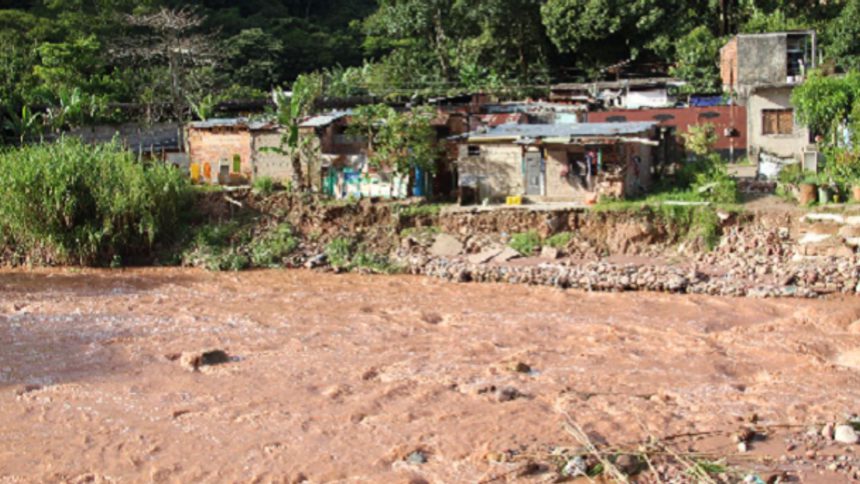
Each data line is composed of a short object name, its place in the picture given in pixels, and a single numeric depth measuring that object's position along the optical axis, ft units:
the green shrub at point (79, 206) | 80.69
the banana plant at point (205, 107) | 103.24
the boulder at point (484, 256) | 77.36
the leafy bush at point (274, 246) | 81.61
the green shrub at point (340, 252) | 80.07
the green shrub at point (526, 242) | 78.33
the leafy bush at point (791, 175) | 80.48
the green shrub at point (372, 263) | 78.69
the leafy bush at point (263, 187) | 87.92
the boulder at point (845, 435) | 41.14
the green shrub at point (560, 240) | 78.28
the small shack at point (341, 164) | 87.20
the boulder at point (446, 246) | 79.92
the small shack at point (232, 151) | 92.43
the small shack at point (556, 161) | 81.51
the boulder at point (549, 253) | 76.76
